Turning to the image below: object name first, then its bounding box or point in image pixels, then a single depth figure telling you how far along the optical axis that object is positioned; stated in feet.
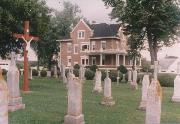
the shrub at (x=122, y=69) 190.08
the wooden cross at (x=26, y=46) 73.15
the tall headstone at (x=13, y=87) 46.55
